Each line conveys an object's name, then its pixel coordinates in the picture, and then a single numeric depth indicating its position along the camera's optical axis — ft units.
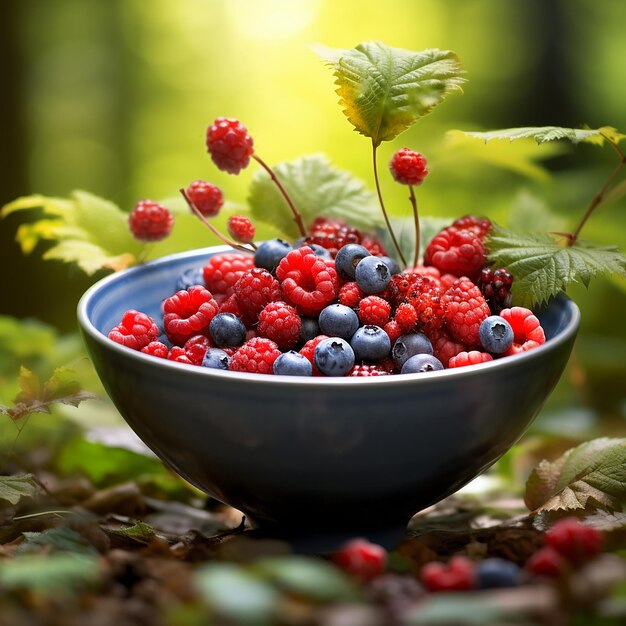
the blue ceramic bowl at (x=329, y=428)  2.13
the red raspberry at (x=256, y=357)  2.22
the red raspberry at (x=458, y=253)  2.42
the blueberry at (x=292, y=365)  2.20
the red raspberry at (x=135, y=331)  2.32
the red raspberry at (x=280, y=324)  2.26
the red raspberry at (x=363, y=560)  2.03
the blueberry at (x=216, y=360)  2.25
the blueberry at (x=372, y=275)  2.29
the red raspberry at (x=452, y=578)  2.00
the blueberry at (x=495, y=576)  1.99
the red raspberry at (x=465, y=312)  2.28
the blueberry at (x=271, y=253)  2.38
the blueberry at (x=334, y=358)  2.20
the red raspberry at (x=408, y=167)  2.41
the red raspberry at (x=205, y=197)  2.53
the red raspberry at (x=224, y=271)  2.43
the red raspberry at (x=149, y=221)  2.54
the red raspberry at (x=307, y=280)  2.30
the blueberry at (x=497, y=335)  2.24
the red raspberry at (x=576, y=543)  2.06
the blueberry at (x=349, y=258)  2.33
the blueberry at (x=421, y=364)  2.20
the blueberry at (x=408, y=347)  2.25
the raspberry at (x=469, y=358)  2.22
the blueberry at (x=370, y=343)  2.25
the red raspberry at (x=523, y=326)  2.30
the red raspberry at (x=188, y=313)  2.34
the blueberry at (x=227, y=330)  2.29
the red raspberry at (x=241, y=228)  2.48
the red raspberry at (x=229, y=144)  2.42
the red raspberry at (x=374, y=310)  2.28
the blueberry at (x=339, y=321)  2.26
